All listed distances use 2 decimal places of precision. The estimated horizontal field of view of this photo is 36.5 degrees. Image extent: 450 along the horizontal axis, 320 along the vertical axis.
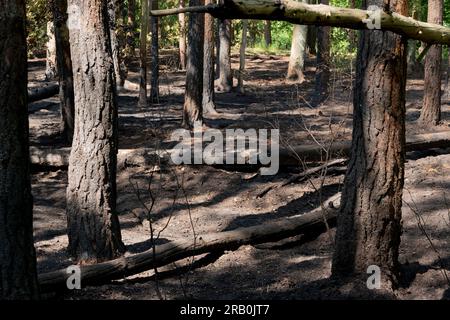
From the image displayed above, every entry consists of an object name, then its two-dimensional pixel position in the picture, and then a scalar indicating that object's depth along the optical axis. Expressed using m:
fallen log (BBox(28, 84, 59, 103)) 16.47
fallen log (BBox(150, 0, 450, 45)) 4.16
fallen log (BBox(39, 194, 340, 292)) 7.46
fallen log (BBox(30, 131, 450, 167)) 12.47
